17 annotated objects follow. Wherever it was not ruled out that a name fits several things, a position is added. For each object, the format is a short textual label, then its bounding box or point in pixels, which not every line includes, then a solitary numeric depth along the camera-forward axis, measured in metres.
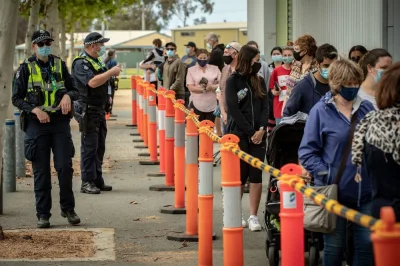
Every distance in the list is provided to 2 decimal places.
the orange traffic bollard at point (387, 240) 4.34
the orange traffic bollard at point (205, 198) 9.11
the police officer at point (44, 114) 11.43
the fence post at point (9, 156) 14.58
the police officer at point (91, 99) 13.95
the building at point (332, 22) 14.45
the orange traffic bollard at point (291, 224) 5.97
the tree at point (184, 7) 117.39
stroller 9.02
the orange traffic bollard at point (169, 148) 14.37
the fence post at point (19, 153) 16.44
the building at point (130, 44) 98.94
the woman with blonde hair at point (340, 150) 7.28
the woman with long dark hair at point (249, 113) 11.29
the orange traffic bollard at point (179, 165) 12.58
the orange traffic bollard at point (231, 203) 7.88
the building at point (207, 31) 73.12
